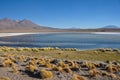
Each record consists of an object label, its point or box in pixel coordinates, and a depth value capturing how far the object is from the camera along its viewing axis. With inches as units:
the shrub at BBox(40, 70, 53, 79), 190.1
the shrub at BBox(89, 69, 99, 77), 203.8
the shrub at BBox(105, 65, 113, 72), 231.4
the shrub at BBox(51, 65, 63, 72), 213.5
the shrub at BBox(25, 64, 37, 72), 208.9
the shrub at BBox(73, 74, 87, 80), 187.7
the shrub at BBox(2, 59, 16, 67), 230.3
